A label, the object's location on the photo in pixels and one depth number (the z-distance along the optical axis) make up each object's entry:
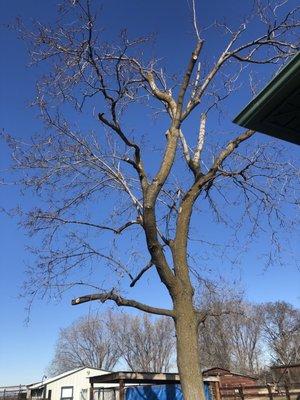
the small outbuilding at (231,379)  38.59
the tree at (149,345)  71.00
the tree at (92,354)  69.56
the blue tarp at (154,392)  17.39
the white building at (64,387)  41.09
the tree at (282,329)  64.88
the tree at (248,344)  68.38
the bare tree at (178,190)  7.04
